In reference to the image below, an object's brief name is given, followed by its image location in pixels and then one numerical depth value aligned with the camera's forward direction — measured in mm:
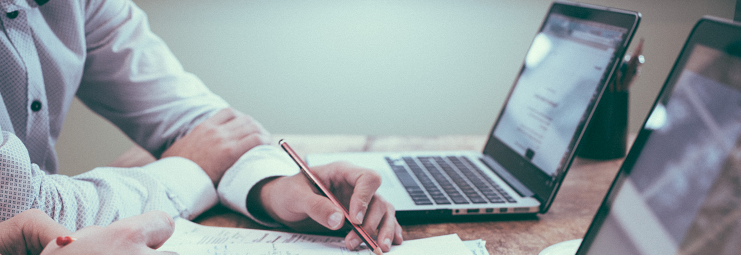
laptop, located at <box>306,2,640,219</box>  597
